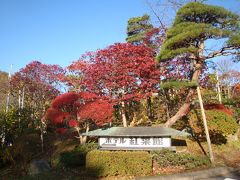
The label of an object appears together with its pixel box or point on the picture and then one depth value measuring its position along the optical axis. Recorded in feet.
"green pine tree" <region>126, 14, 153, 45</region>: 87.66
